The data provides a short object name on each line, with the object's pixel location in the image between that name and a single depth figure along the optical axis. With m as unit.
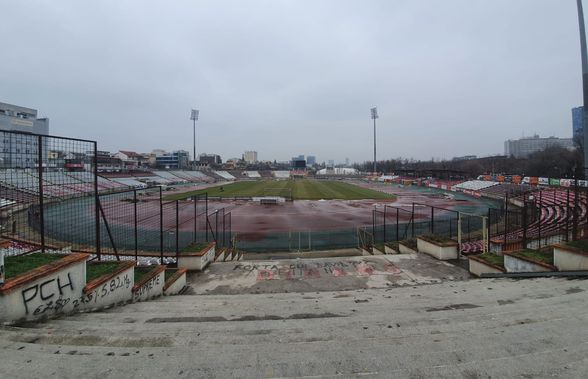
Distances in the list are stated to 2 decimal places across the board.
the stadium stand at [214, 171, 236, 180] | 139.00
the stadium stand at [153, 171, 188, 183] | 97.69
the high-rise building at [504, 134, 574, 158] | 186.82
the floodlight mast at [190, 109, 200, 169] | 111.25
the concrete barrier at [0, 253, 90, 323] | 3.77
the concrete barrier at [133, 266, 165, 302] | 6.56
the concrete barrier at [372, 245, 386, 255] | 17.09
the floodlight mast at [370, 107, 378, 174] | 123.75
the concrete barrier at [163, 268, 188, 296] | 7.87
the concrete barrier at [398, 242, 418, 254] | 14.12
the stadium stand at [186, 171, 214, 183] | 114.50
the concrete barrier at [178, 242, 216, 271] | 10.72
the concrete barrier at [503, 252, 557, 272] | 7.54
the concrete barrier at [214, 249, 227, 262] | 13.42
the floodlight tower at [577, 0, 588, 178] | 18.92
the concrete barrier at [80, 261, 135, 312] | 5.05
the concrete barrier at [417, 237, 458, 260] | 11.84
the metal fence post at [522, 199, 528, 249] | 10.16
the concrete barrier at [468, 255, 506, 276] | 8.91
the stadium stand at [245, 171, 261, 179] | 161.50
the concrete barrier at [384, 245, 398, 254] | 15.95
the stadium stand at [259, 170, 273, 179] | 171.52
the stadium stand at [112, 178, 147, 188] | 69.94
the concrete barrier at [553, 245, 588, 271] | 7.00
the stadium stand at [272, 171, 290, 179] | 166.38
